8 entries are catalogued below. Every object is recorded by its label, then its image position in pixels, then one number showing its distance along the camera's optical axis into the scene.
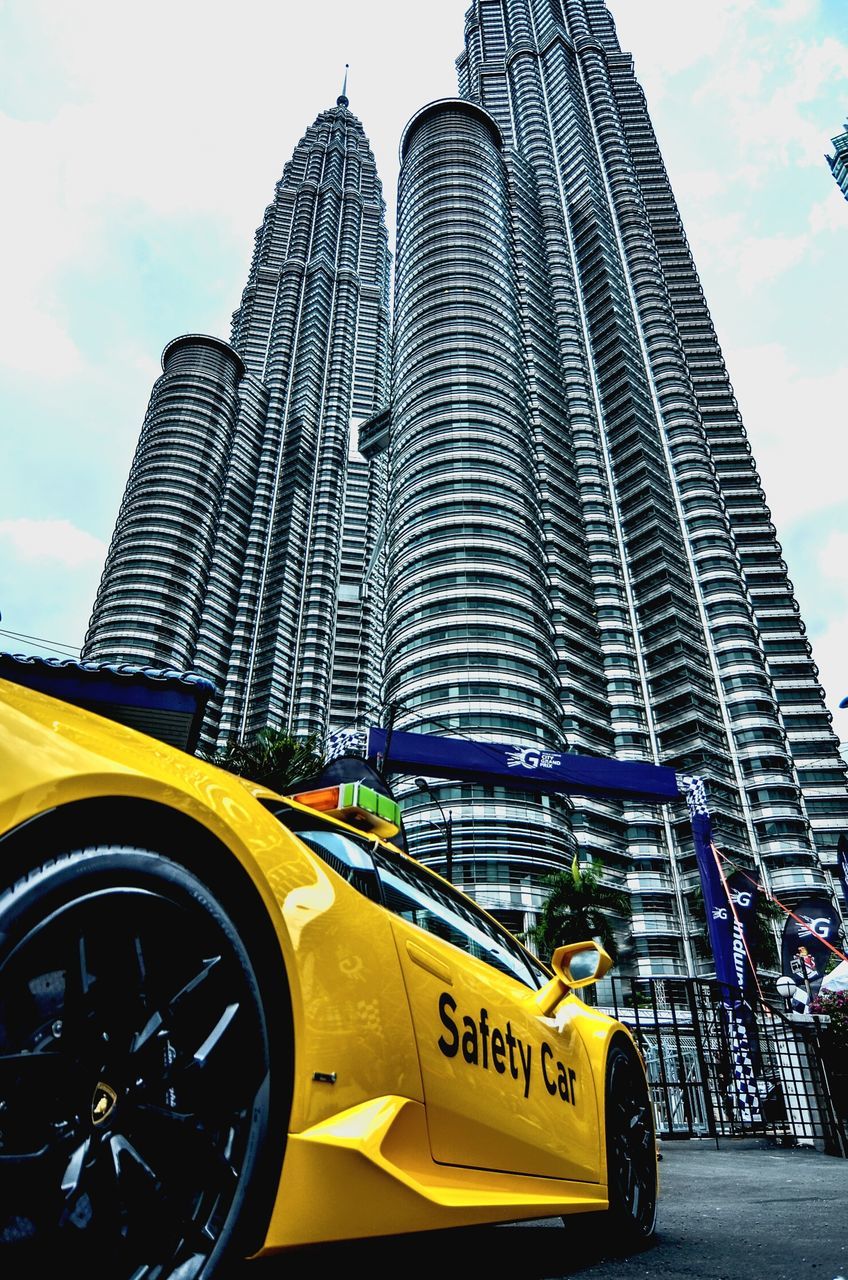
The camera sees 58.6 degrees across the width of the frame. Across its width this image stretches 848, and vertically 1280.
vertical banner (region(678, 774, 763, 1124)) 12.89
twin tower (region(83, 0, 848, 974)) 64.75
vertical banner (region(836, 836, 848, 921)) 16.93
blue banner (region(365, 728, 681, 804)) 24.89
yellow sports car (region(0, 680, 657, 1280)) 1.15
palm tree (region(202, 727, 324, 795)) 23.45
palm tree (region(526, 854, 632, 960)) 35.12
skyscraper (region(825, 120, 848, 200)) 64.38
